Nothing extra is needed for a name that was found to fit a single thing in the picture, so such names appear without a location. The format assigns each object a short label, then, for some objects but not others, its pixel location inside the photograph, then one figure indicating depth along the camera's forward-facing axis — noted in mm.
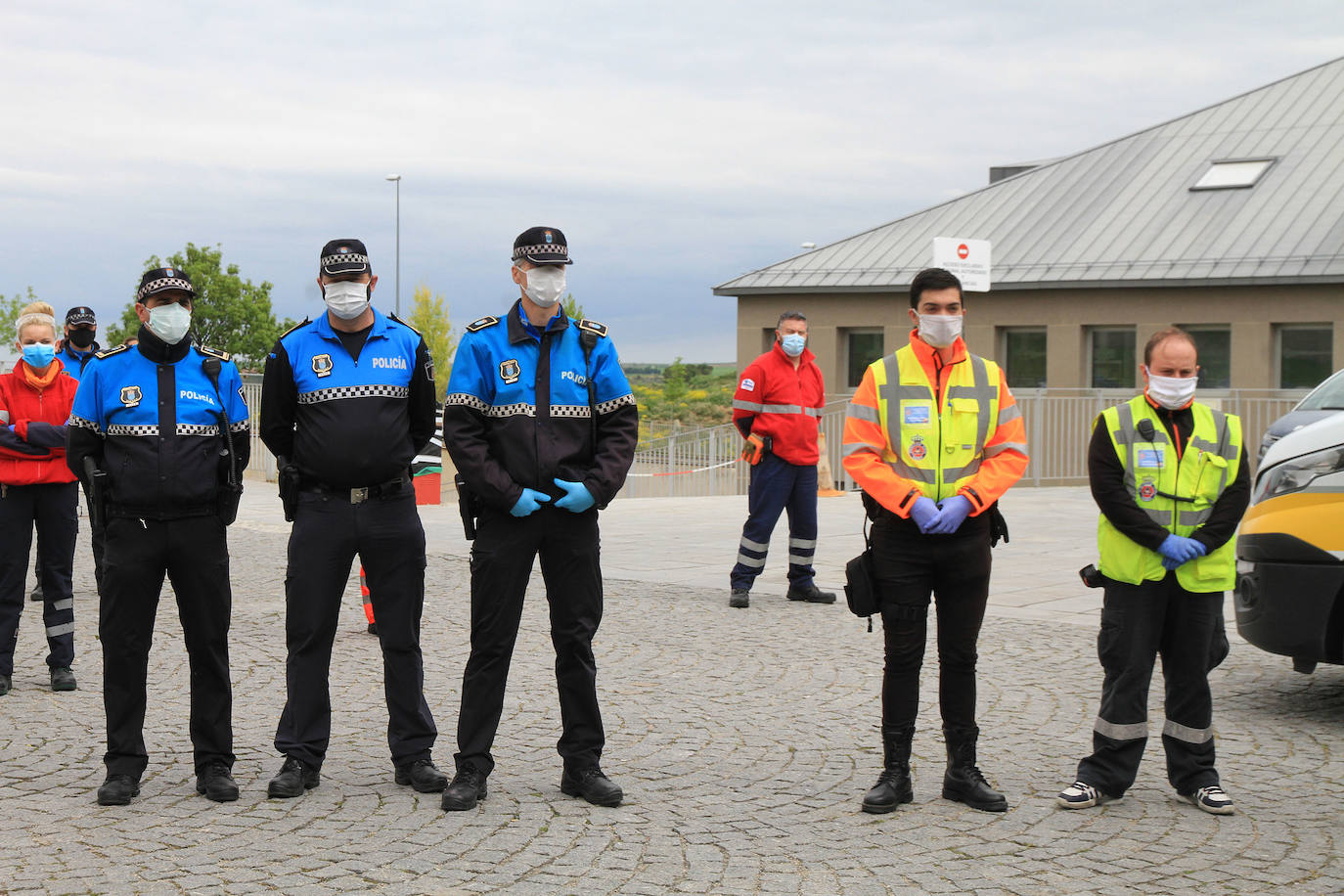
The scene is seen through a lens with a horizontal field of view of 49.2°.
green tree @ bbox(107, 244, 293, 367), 52344
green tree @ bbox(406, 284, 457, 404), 65188
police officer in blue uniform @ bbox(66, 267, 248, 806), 5727
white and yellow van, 6770
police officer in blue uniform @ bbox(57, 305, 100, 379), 9781
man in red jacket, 10672
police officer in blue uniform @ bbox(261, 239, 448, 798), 5707
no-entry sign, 15273
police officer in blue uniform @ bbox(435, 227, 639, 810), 5621
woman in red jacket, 7832
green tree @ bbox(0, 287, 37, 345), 54856
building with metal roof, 29906
